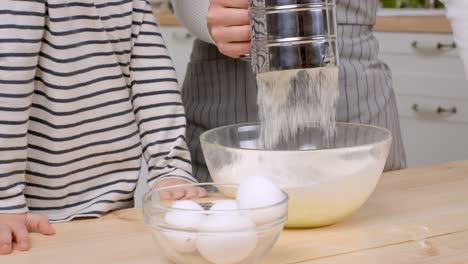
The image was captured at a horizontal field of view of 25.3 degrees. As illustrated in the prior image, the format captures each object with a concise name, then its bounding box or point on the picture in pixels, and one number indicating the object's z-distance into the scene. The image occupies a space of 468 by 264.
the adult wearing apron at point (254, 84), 1.69
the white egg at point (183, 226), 1.02
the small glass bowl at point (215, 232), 1.02
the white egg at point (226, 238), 1.01
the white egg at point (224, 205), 1.06
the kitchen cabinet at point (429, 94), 3.20
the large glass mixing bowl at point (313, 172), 1.17
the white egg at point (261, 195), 1.05
